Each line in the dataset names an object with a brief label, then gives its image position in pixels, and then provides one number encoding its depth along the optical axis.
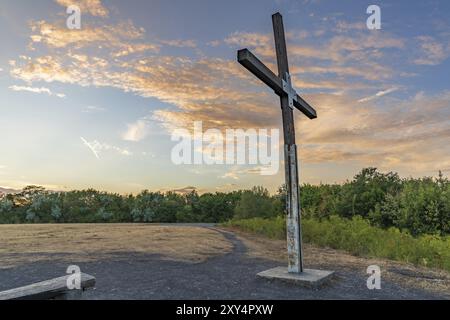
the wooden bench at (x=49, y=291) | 4.84
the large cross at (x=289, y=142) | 7.88
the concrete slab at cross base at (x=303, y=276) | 7.27
